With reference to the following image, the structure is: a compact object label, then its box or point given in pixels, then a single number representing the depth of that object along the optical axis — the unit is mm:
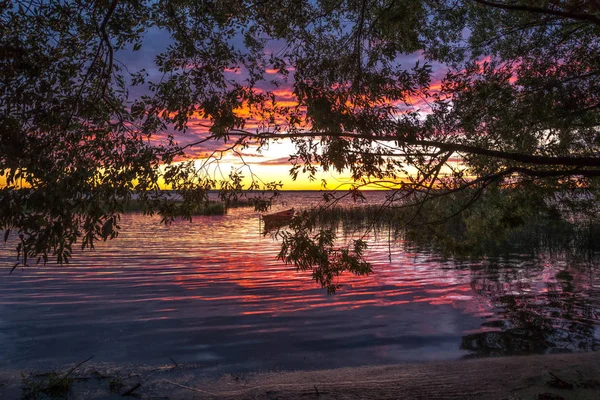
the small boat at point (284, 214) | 43909
